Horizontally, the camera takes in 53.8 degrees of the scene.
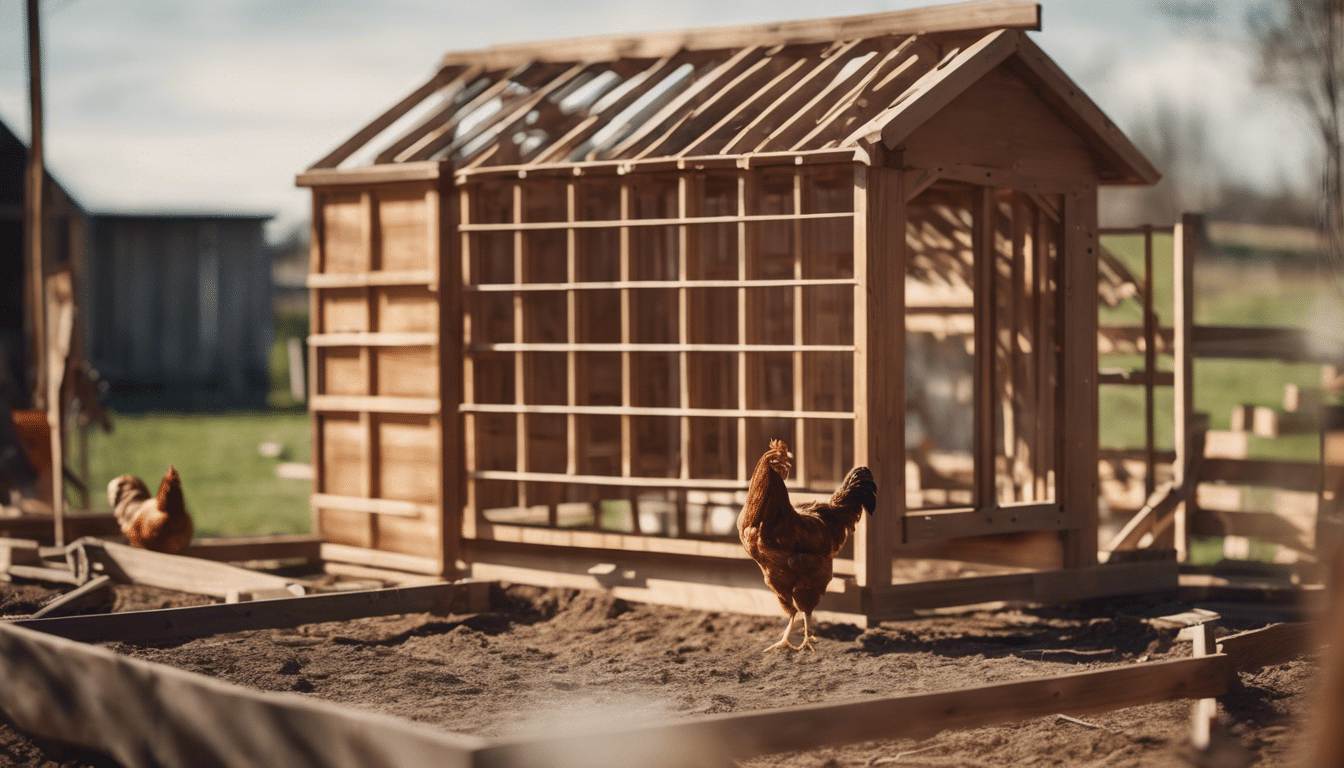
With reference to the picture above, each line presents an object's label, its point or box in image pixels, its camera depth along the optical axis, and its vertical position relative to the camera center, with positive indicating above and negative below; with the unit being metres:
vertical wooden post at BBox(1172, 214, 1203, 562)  9.38 +0.19
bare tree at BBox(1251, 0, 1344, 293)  9.67 +2.31
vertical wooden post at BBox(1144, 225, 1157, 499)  9.41 -0.06
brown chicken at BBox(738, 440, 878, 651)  7.02 -0.88
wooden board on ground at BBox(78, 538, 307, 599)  8.33 -1.31
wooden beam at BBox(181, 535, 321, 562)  10.06 -1.36
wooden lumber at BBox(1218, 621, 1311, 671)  6.09 -1.34
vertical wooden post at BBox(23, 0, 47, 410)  10.99 +1.44
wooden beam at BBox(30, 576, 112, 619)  7.83 -1.39
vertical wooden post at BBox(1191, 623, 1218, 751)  4.20 -1.29
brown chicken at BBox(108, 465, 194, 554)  9.26 -1.05
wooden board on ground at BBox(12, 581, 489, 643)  6.76 -1.35
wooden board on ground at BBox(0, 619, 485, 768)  3.95 -1.19
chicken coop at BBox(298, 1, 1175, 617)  8.12 +0.48
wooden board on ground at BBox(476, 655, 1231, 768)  3.93 -1.24
